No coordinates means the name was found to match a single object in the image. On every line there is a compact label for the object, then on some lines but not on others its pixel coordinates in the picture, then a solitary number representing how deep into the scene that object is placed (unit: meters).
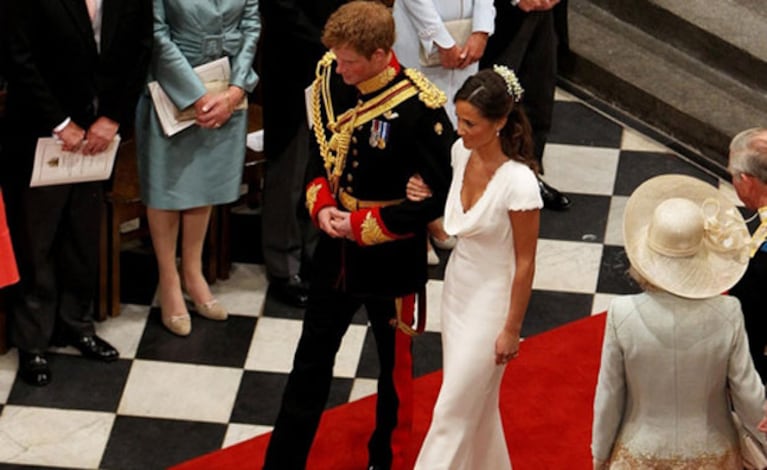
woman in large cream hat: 8.81
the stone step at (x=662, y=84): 15.74
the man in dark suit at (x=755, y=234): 9.55
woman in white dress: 9.73
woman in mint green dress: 12.09
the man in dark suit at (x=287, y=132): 12.59
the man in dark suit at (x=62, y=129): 11.55
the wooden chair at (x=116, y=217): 12.78
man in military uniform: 10.16
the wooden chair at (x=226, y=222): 13.52
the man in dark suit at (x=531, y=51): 13.81
